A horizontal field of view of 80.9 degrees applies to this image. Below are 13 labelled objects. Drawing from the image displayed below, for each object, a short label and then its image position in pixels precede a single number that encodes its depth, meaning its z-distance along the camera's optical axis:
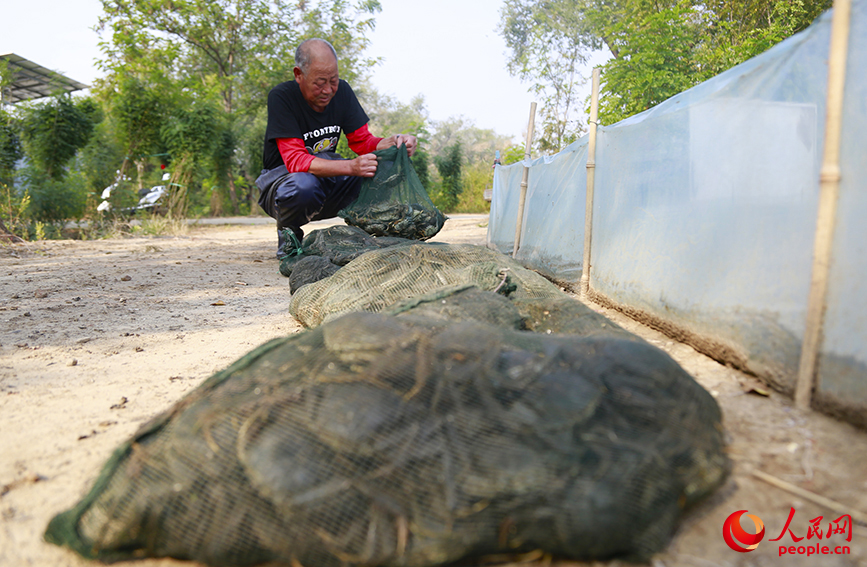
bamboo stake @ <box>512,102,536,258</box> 4.91
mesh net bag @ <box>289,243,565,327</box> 2.04
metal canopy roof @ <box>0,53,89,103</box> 10.11
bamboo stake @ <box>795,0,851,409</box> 1.35
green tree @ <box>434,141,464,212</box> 17.48
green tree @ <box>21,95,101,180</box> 8.87
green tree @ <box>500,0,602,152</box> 16.34
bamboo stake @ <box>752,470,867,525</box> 1.06
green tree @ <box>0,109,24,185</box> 7.88
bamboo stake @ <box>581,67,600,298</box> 3.11
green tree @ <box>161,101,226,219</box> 10.47
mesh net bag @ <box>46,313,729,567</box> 0.93
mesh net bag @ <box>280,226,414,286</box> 2.87
